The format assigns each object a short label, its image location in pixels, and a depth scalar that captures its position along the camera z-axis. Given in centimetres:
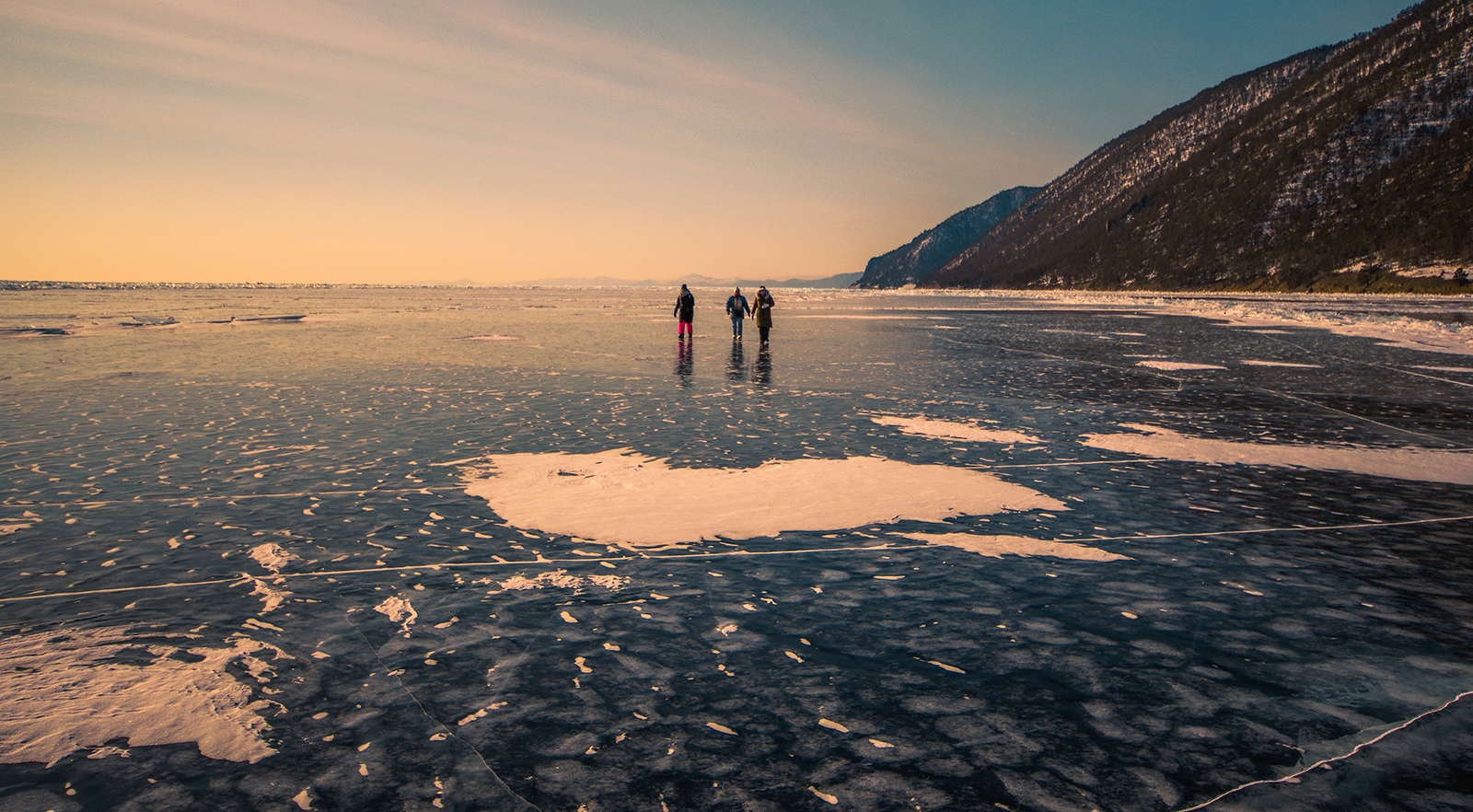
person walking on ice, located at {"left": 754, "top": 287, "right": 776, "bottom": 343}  2564
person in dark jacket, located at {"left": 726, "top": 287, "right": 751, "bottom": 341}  2908
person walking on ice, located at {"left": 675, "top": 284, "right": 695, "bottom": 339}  2631
